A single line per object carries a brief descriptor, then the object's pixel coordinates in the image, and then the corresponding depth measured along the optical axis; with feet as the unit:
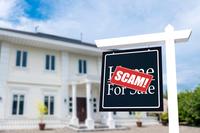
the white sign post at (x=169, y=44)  8.74
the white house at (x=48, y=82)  52.60
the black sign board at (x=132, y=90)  8.95
